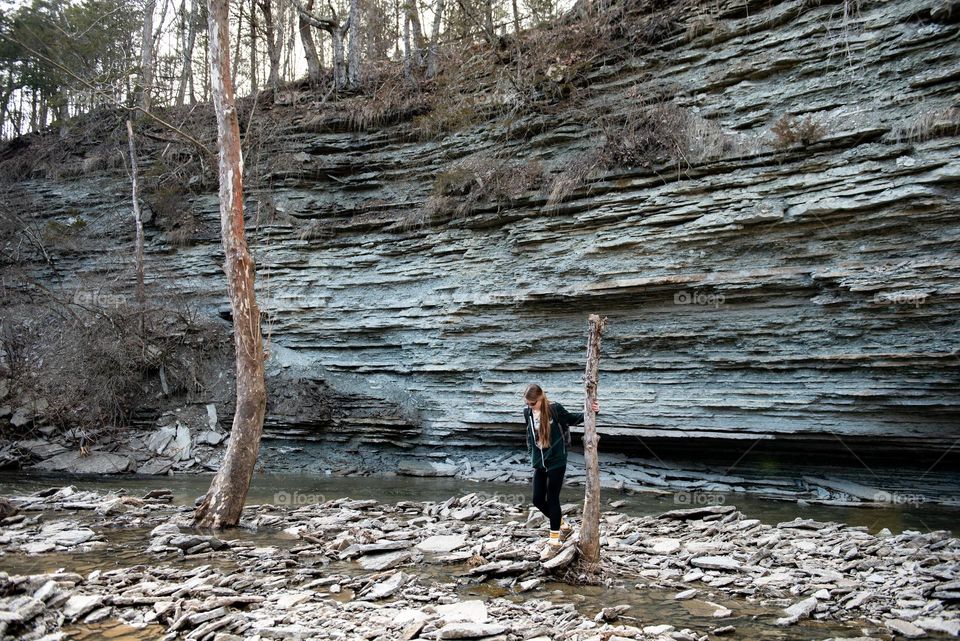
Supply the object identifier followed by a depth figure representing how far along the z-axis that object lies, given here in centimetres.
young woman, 611
